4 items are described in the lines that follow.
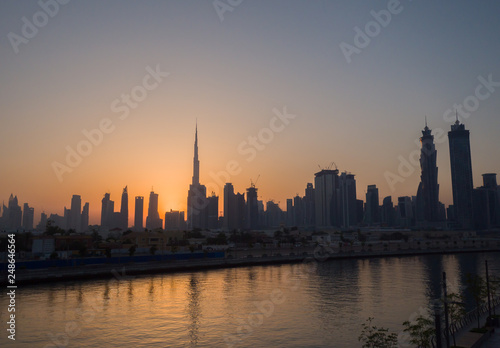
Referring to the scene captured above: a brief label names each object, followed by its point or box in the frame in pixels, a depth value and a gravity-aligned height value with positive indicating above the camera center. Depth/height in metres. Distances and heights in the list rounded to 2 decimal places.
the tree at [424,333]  19.97 -6.39
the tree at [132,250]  86.38 -7.19
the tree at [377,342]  19.09 -6.57
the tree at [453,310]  24.66 -6.54
